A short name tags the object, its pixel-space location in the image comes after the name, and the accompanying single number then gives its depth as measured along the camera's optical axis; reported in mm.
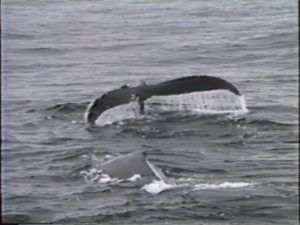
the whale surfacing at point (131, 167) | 19922
